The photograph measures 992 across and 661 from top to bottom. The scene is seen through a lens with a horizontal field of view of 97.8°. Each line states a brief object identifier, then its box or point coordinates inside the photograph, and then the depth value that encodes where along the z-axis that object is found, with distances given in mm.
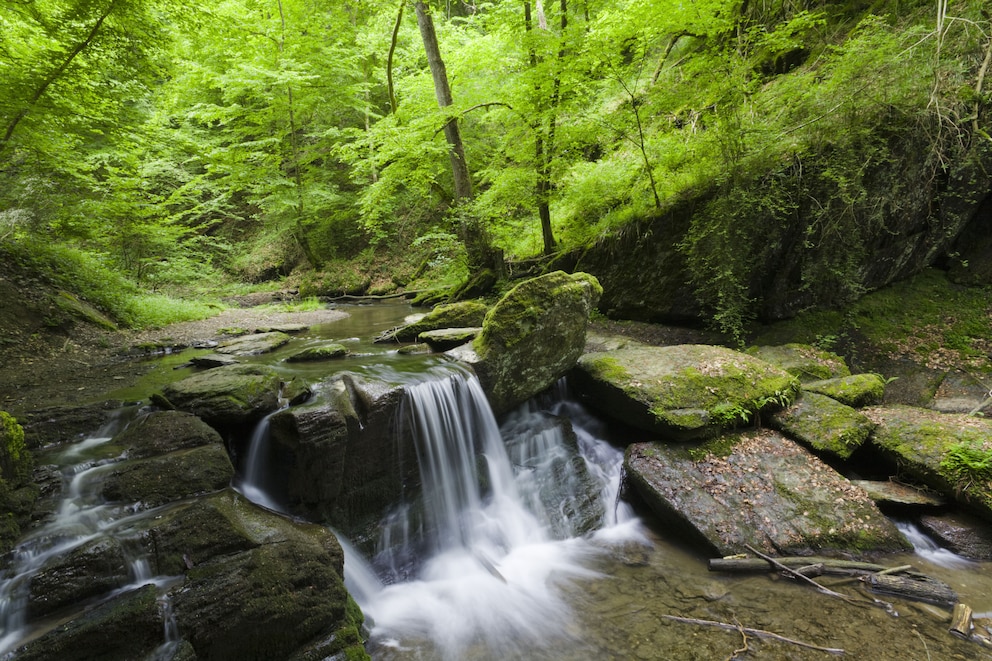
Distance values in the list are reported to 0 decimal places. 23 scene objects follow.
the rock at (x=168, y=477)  3412
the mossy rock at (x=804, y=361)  6246
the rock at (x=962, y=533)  4082
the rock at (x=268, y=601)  2691
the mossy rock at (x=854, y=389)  5672
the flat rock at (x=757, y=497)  4215
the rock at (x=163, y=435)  3889
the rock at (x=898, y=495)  4484
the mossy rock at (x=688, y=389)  5301
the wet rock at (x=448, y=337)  6957
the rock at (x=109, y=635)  2322
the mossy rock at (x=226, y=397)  4430
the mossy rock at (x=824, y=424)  5012
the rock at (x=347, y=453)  4215
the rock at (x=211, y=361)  6504
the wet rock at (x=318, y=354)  6578
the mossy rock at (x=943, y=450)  4250
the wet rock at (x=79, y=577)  2627
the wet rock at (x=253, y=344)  7418
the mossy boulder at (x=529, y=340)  5988
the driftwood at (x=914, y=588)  3479
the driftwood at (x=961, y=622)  3143
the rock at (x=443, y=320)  8016
